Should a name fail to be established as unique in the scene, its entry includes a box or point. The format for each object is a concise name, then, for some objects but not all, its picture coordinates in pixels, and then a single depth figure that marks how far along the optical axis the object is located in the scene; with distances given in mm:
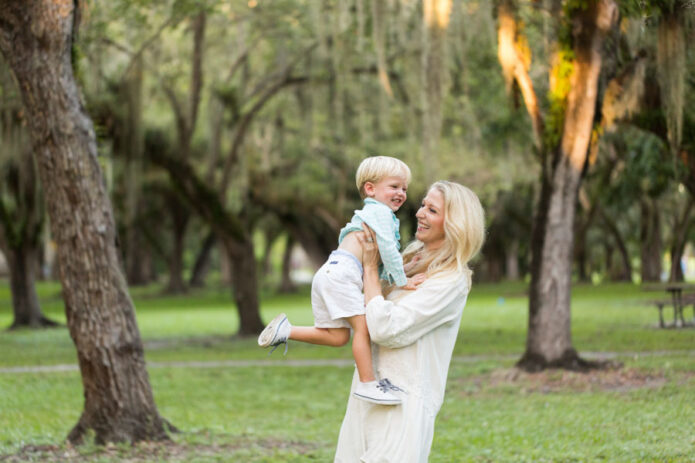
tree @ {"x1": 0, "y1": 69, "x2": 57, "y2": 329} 22672
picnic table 13658
